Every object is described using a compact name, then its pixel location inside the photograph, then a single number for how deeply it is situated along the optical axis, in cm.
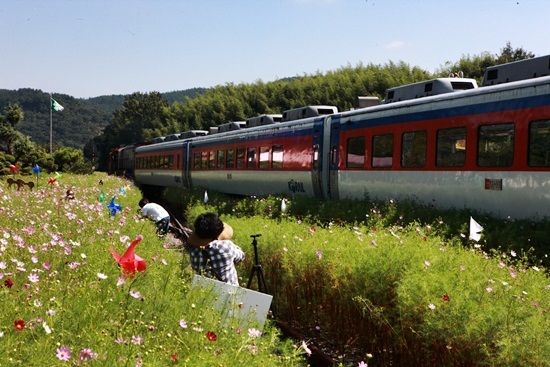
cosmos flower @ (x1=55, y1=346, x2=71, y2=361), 308
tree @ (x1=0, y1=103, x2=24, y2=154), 4994
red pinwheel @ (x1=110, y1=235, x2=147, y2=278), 459
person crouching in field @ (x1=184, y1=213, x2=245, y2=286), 678
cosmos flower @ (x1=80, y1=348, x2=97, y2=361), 329
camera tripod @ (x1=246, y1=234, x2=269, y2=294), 752
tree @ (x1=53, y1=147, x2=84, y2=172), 5516
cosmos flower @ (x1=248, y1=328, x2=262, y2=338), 432
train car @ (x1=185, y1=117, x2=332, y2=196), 1936
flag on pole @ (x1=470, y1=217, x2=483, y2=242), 839
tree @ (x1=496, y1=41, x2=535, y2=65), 6499
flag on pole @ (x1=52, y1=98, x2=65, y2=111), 5301
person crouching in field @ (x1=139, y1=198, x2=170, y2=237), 1352
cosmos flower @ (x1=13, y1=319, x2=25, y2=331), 330
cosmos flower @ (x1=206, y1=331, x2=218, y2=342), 396
